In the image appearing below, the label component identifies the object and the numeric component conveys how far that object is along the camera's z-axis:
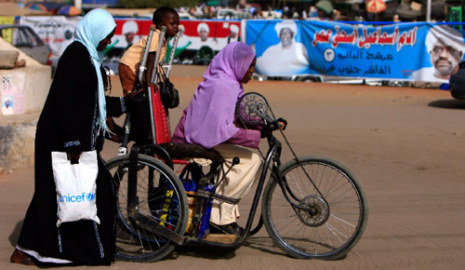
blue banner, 17.22
